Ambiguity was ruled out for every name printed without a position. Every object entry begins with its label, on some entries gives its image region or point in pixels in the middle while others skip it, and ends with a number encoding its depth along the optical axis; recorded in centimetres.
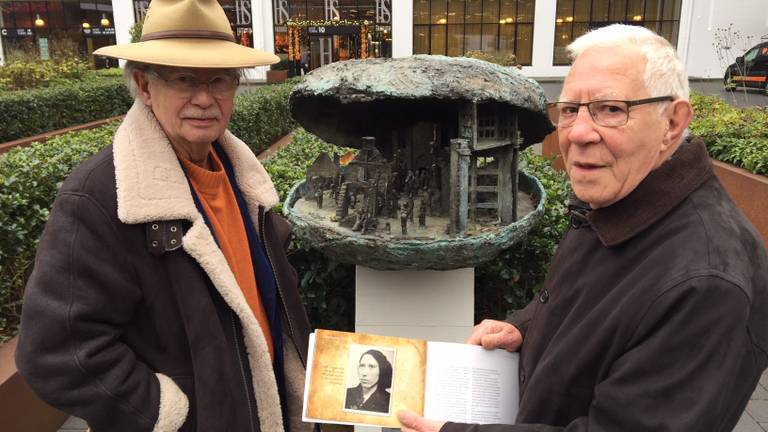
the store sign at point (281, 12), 2683
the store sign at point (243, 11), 2600
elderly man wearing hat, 153
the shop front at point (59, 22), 3094
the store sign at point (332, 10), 2858
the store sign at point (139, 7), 2648
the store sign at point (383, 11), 2759
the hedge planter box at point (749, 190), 530
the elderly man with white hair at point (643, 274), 116
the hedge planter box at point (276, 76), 2528
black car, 1842
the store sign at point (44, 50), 2304
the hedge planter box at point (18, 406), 299
